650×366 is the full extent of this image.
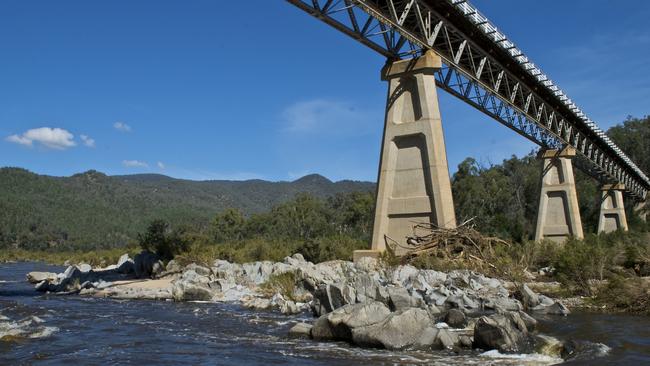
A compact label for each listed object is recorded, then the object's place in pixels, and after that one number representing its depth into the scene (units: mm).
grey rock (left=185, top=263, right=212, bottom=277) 25141
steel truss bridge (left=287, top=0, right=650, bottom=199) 22703
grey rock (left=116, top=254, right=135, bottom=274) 32594
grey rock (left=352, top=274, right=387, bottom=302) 14047
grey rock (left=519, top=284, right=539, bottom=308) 16250
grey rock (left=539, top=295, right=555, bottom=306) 16241
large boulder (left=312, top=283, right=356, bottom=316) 14109
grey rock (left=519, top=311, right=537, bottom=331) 12488
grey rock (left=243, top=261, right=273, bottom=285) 23703
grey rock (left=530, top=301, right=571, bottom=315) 15339
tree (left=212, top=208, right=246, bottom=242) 91312
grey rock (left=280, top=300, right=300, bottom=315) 16312
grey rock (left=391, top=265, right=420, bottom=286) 18438
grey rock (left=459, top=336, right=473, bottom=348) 10789
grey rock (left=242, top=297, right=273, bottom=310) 17844
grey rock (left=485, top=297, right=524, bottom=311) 15305
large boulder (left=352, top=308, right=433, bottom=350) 10742
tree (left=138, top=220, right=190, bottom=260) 33188
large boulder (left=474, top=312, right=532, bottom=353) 10477
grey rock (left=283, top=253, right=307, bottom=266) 26561
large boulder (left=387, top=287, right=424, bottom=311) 13844
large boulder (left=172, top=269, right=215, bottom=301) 20562
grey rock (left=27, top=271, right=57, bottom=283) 31438
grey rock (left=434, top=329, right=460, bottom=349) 10711
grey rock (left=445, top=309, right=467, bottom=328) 13000
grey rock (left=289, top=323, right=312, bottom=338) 12250
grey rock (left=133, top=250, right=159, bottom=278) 30072
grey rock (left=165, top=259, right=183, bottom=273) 28891
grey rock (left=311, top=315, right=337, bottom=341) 11758
